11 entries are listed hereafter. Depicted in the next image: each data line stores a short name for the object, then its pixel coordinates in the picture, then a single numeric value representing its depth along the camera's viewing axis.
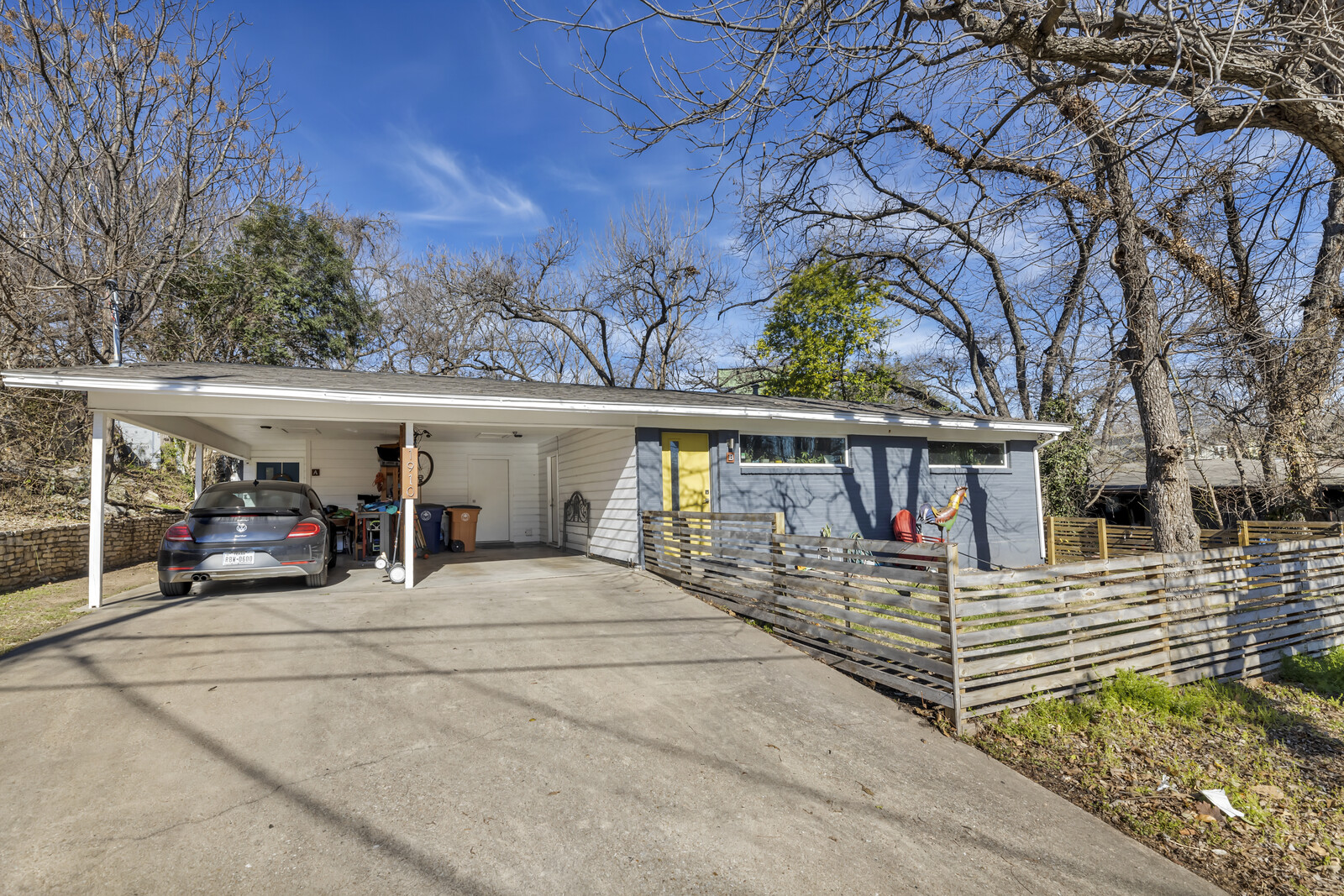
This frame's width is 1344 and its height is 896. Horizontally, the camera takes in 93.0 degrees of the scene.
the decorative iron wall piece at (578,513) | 11.21
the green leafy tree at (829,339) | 17.69
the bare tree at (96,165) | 10.99
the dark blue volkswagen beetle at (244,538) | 6.71
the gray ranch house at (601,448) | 7.31
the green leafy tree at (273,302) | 14.86
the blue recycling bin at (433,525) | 11.94
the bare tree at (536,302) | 21.52
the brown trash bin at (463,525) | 12.43
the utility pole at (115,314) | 11.09
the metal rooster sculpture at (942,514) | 10.87
